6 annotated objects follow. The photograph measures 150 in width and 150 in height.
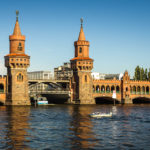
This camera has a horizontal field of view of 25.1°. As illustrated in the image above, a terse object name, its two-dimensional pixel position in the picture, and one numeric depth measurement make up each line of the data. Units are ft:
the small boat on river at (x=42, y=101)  436.76
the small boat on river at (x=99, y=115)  263.70
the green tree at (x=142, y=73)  565.86
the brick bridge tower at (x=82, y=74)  432.66
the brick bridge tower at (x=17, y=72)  393.86
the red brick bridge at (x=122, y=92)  459.73
